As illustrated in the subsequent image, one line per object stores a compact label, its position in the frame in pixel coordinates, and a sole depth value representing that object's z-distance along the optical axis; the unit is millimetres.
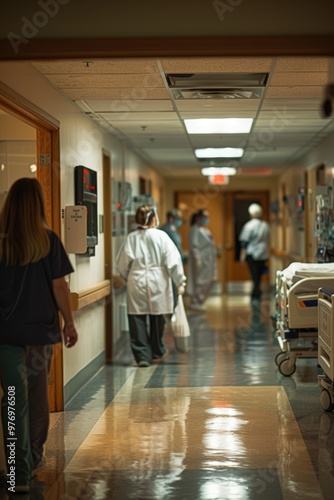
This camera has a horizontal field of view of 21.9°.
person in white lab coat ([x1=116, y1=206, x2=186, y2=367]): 9023
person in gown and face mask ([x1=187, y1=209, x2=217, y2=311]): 15484
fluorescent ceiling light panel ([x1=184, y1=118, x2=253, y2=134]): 9289
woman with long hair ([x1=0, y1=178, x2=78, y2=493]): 4582
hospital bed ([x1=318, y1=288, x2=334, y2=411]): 5719
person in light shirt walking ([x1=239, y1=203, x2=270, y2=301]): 16469
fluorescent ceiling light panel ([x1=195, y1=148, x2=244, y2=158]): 12655
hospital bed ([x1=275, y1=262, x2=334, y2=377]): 7113
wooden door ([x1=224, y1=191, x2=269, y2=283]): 20000
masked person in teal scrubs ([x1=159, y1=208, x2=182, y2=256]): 12734
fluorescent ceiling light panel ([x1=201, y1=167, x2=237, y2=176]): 16172
